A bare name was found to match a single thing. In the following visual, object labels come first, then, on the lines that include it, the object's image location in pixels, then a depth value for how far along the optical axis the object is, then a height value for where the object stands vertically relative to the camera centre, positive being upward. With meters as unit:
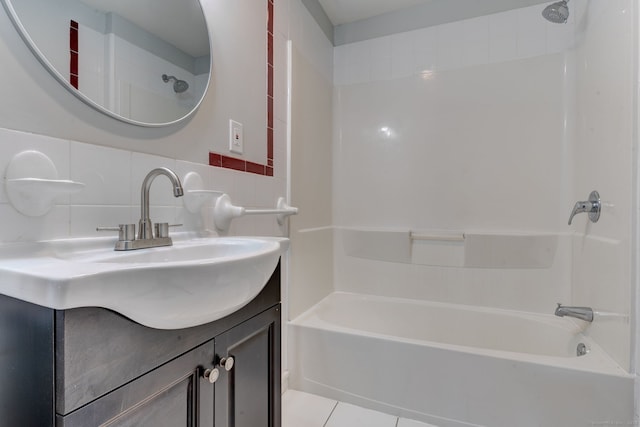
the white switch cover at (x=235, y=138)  1.22 +0.29
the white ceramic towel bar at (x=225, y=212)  1.11 -0.01
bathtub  1.16 -0.69
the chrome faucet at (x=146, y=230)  0.76 -0.06
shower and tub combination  1.21 -0.53
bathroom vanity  0.43 -0.26
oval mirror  0.69 +0.42
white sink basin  0.42 -0.11
